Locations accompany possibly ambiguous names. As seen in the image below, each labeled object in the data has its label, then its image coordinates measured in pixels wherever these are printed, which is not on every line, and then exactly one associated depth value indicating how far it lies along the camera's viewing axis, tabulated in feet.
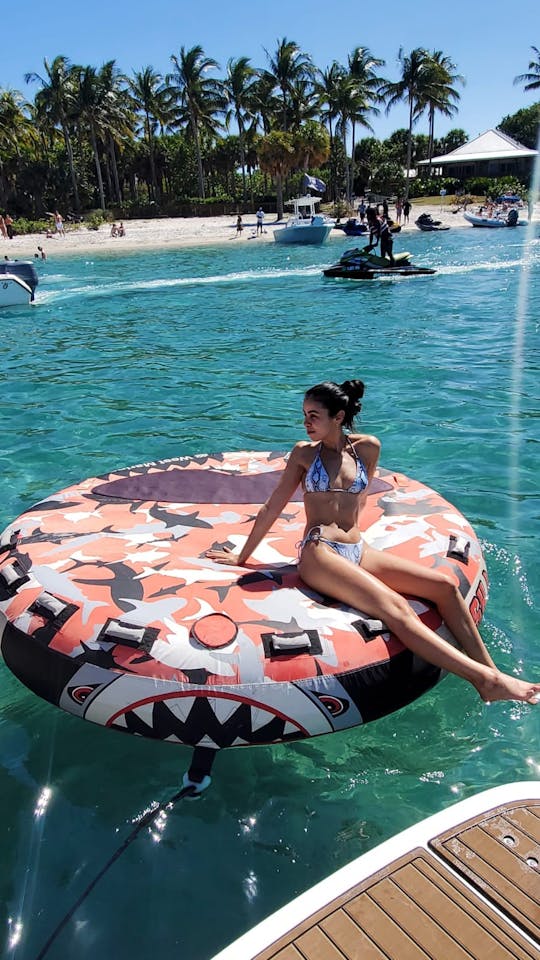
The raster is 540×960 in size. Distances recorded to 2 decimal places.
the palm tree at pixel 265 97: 156.15
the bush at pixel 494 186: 159.84
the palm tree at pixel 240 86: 156.15
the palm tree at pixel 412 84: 164.96
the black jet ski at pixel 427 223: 128.16
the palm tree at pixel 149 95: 163.63
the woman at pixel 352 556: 10.28
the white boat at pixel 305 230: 112.37
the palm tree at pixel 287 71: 153.28
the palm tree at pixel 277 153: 132.16
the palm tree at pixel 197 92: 157.07
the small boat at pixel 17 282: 59.36
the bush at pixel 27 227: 137.71
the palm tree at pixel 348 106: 155.02
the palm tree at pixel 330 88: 157.99
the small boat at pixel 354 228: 120.30
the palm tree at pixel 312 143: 133.18
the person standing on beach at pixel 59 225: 135.00
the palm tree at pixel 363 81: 157.89
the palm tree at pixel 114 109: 152.05
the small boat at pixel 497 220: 127.03
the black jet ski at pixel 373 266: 66.74
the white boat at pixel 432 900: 6.31
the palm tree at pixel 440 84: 165.58
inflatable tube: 9.61
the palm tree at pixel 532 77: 167.53
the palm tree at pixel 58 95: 147.95
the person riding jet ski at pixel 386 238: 62.80
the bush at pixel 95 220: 141.60
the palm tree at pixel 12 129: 140.46
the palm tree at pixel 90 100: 147.84
